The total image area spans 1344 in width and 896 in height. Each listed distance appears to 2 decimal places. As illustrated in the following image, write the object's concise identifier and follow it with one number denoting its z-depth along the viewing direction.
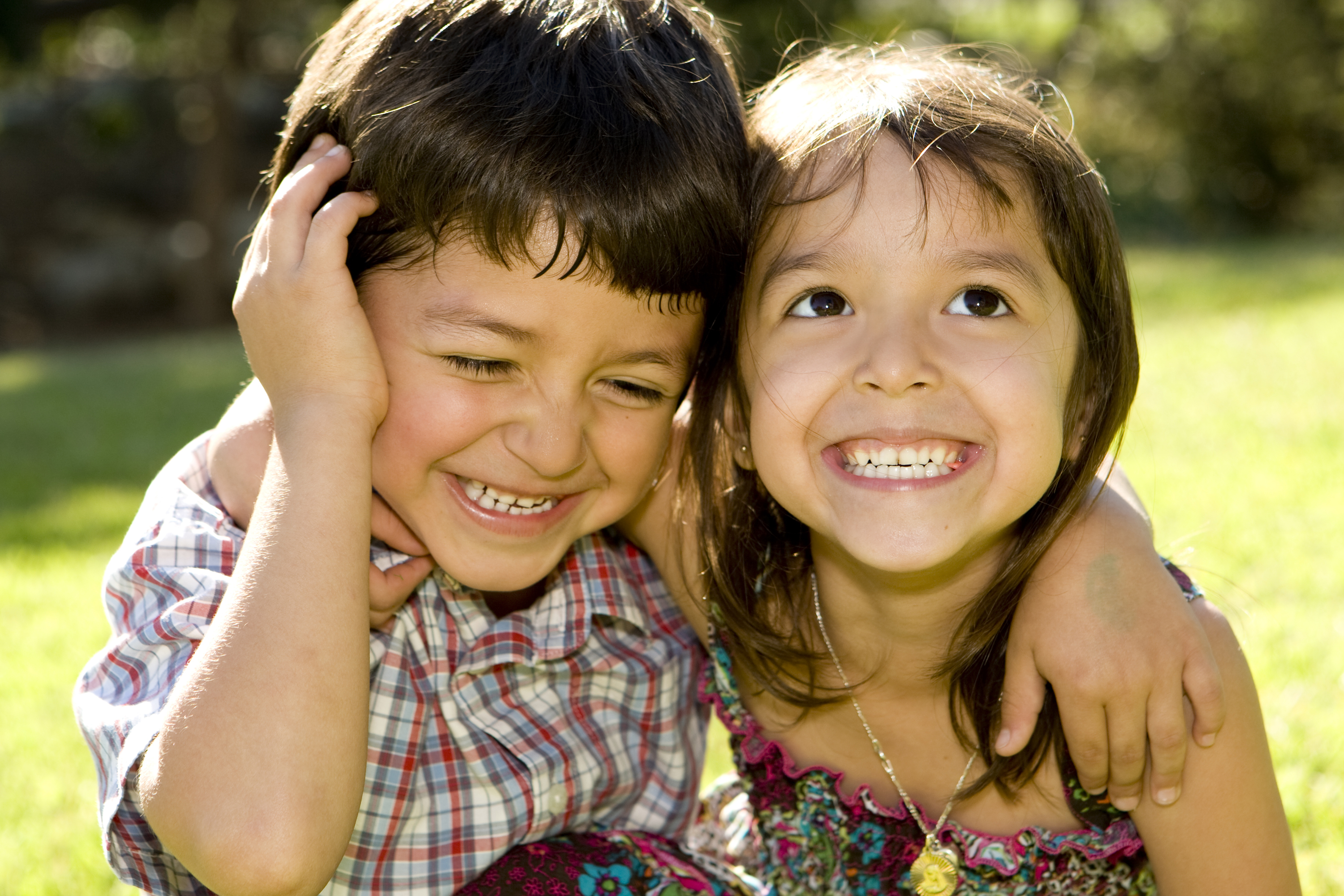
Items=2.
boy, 0.90
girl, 0.92
